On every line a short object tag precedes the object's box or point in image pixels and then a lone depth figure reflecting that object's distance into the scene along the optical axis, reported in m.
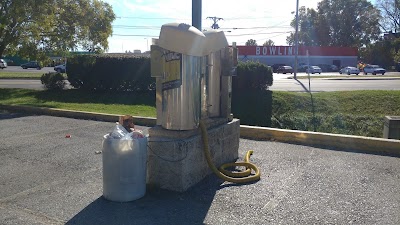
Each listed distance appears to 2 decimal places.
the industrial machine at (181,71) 4.91
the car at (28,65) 65.82
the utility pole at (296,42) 39.33
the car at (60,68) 54.29
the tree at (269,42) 126.94
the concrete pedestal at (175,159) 4.95
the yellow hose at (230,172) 5.38
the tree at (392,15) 89.88
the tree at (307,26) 97.31
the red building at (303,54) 66.31
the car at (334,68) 66.69
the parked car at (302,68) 59.69
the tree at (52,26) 16.62
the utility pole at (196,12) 7.47
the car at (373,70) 55.16
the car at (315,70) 55.36
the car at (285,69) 56.12
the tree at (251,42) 121.31
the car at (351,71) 54.25
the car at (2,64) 59.25
